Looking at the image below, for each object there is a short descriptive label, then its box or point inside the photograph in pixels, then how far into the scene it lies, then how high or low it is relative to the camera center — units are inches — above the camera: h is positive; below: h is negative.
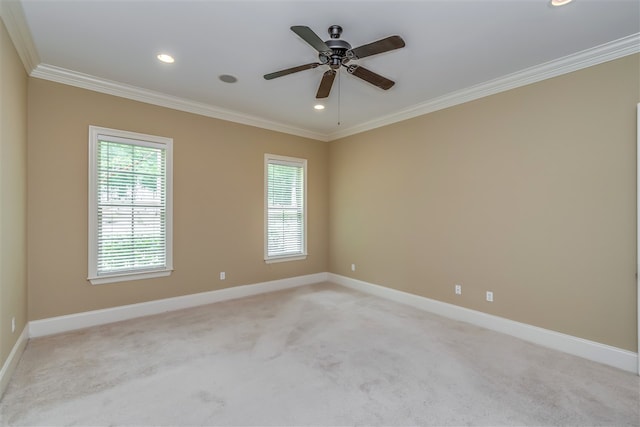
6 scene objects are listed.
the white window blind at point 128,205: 141.3 +4.3
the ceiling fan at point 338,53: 80.0 +47.9
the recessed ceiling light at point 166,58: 117.2 +62.1
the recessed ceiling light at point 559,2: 86.0 +61.2
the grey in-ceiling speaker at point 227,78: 134.7 +62.4
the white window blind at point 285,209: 205.8 +4.0
